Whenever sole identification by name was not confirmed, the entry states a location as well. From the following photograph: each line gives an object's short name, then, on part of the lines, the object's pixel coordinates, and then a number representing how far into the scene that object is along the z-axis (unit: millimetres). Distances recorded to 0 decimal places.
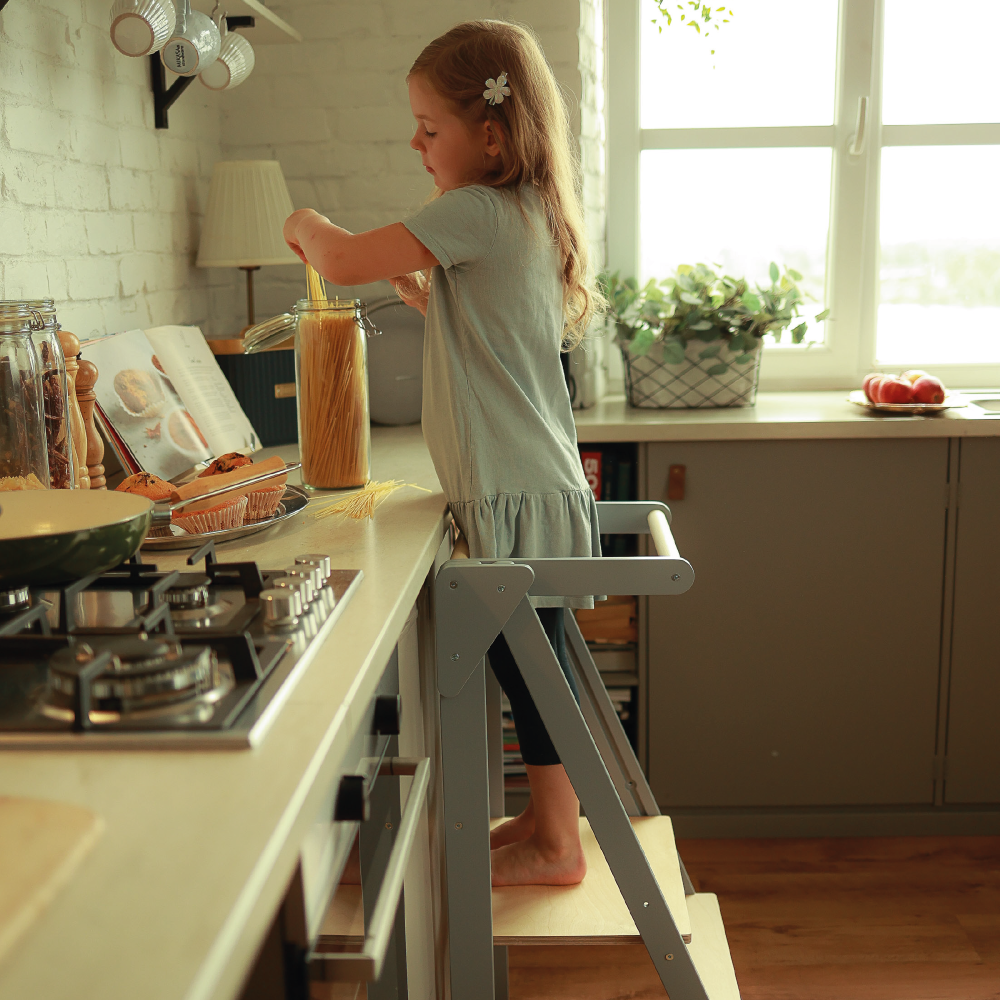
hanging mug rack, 1904
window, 2568
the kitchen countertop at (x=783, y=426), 2135
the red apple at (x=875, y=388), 2252
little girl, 1274
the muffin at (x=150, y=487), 1162
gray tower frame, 1176
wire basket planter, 2312
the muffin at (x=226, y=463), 1322
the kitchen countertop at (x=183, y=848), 405
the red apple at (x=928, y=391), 2207
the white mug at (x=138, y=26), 1451
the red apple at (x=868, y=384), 2293
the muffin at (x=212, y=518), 1126
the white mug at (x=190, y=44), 1596
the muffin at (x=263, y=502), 1178
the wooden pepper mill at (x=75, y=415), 1229
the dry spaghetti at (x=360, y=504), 1293
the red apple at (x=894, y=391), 2223
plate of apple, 2193
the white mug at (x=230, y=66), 1836
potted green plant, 2303
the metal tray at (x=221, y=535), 1087
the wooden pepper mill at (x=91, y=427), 1298
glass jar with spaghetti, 1427
